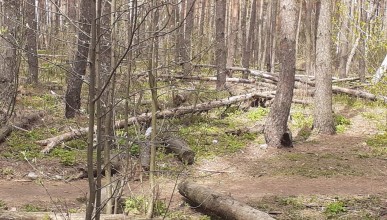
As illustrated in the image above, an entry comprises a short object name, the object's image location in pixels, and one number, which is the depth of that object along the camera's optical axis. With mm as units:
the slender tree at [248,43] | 24547
